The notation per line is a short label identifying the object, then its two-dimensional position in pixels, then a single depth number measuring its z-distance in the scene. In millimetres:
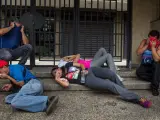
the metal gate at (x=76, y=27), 4587
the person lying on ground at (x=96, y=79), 3258
